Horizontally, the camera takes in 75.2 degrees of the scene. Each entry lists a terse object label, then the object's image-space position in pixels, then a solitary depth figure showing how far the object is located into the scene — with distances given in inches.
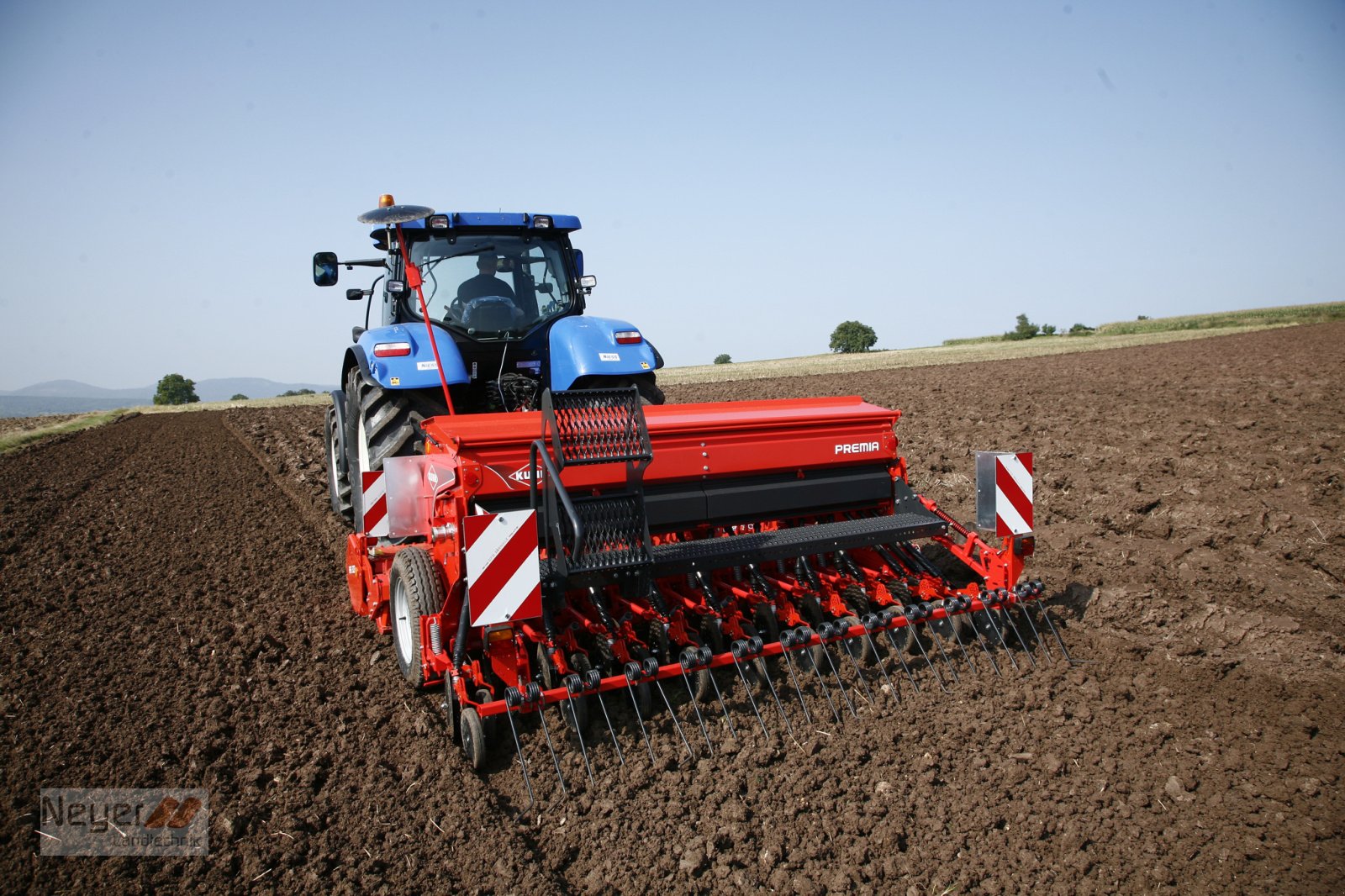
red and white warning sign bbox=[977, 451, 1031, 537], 164.9
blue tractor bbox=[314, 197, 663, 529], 194.7
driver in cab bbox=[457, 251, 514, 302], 221.3
